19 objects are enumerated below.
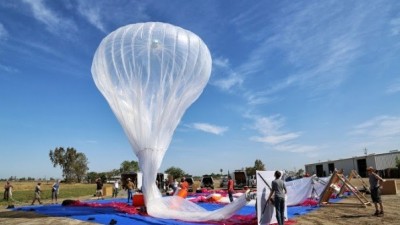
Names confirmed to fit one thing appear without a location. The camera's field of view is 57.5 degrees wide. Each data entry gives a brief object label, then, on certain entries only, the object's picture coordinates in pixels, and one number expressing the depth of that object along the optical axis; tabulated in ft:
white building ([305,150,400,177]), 185.47
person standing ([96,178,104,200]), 89.09
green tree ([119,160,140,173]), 388.82
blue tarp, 36.99
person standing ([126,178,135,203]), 69.72
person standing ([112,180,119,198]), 95.32
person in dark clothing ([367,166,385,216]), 37.76
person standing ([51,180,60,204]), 80.67
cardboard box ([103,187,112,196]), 106.83
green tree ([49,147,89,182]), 359.46
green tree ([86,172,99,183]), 380.99
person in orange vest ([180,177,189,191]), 48.28
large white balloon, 39.17
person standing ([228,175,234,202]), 54.95
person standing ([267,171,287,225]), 30.81
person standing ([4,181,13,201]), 86.29
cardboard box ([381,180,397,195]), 67.36
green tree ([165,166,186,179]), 379.27
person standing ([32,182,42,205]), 72.28
